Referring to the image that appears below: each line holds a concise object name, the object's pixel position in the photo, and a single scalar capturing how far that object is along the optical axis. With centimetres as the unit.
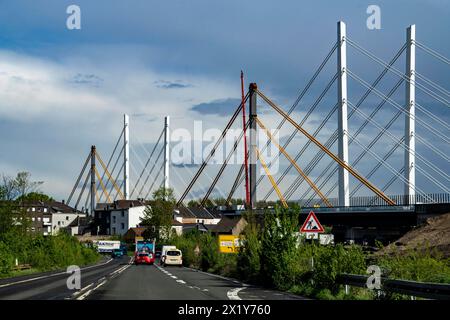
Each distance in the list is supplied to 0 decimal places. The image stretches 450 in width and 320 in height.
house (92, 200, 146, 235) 16850
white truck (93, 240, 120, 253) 12675
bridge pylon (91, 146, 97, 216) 16850
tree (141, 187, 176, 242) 13525
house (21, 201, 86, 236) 17848
